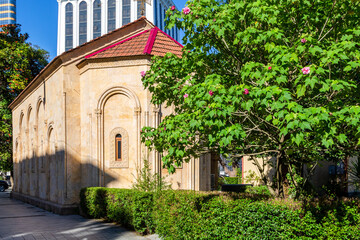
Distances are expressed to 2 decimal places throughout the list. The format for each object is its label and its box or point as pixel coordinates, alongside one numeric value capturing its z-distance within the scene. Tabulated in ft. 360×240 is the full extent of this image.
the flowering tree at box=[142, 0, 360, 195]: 17.99
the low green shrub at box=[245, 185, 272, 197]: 52.31
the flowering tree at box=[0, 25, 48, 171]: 89.15
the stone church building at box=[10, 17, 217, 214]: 48.52
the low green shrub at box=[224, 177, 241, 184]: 97.60
